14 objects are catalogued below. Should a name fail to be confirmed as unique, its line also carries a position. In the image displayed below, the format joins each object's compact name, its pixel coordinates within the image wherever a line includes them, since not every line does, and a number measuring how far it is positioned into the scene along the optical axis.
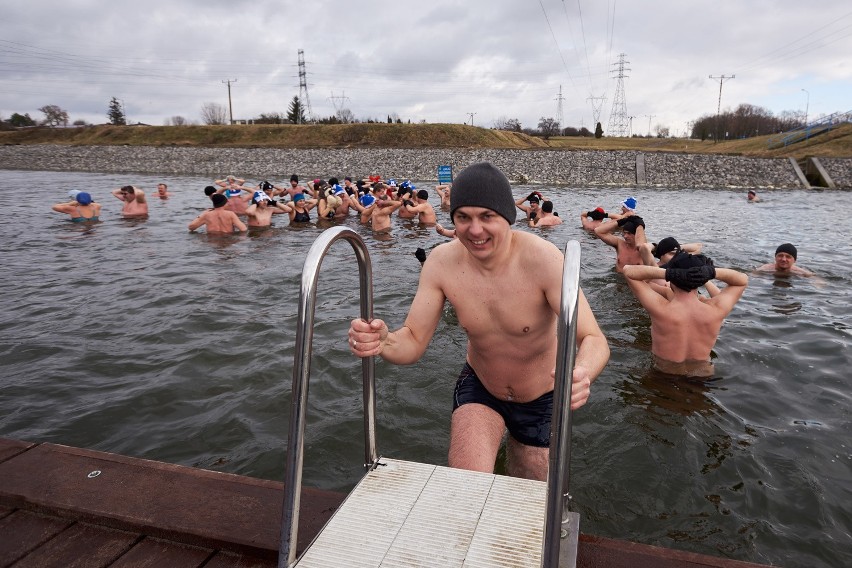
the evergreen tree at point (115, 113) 99.04
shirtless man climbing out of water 2.50
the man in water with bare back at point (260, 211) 14.18
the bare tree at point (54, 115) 85.94
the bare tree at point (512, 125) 90.08
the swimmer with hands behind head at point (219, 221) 13.12
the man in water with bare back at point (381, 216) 13.85
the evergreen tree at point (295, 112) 80.19
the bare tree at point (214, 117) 106.25
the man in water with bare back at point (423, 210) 15.15
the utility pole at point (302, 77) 92.76
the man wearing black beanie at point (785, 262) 9.61
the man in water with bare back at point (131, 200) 15.69
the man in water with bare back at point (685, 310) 4.83
